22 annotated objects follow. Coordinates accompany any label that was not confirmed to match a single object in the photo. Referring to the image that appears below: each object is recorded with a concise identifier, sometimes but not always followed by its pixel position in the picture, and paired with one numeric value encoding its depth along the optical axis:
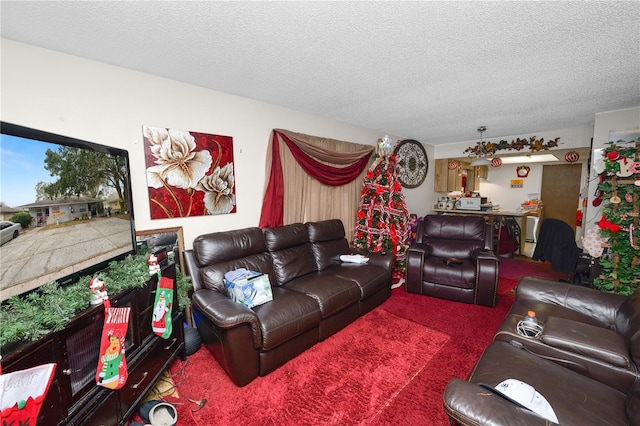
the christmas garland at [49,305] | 0.97
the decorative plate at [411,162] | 5.03
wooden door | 6.00
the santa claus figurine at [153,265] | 1.79
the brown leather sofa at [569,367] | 1.02
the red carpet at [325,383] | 1.62
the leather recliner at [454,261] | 3.03
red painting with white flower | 2.30
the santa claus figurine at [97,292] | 1.31
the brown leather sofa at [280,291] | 1.85
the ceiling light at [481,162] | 4.72
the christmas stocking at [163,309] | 1.77
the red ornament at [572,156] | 4.56
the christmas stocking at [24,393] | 0.88
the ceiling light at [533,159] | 5.72
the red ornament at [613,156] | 2.80
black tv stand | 1.04
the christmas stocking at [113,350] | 1.29
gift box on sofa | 2.12
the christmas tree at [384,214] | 3.91
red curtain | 3.07
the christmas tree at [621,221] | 2.72
